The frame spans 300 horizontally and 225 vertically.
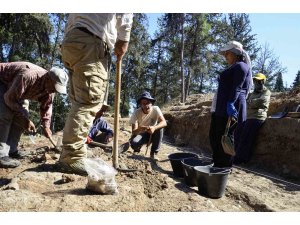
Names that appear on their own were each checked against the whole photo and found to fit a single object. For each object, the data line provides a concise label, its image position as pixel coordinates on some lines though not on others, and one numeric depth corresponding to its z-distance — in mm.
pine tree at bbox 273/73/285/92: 22357
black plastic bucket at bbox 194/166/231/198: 2359
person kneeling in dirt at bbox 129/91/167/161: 3761
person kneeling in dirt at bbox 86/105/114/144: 4051
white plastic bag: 1688
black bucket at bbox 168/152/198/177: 3060
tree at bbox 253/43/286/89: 20638
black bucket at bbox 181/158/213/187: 2586
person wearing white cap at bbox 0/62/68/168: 2605
